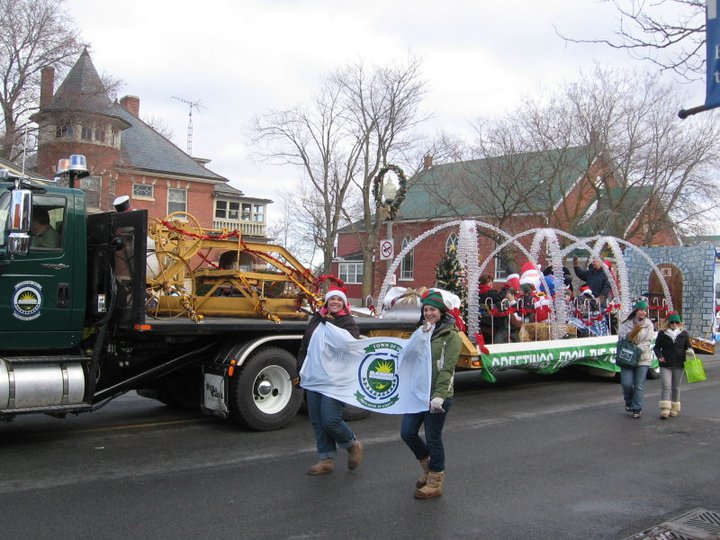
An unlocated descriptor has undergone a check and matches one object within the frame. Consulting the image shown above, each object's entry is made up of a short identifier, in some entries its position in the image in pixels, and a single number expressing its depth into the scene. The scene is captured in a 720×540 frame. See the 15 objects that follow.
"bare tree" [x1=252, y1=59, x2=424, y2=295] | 36.31
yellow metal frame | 8.05
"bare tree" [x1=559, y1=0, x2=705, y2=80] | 6.36
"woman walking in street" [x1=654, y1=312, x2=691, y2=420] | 9.26
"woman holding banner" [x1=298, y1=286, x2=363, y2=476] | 5.95
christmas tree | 12.99
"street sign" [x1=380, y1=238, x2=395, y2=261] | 14.29
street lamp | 15.32
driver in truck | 6.66
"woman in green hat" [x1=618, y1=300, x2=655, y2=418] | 9.16
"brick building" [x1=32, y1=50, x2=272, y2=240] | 30.23
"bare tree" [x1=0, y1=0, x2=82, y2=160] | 27.33
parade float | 10.66
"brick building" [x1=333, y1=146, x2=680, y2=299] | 28.70
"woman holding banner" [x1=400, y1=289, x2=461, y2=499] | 5.24
